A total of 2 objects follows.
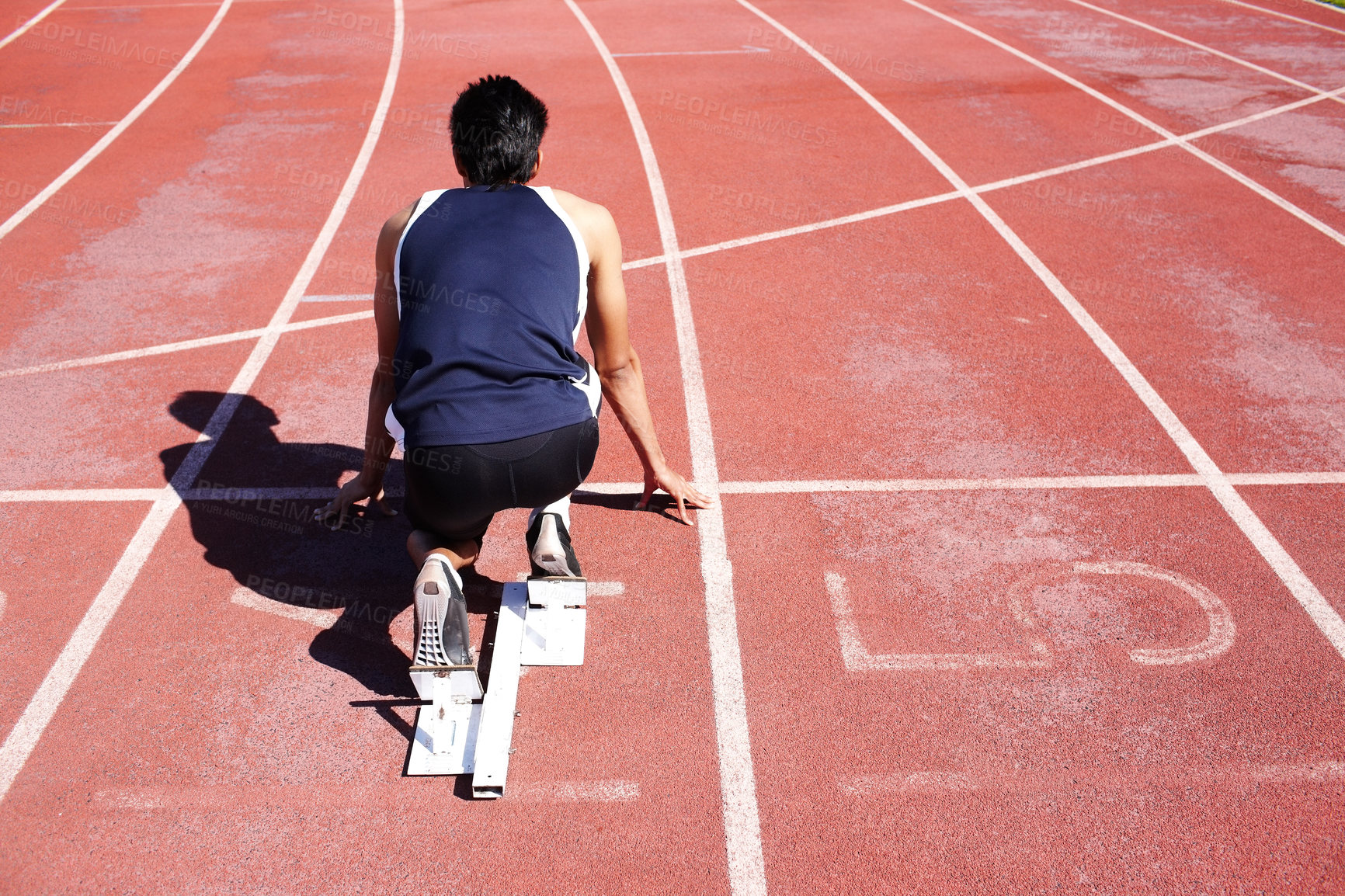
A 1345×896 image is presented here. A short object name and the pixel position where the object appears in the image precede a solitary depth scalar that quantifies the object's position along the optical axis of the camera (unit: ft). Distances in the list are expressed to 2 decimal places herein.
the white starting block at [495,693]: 11.03
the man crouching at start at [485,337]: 9.75
